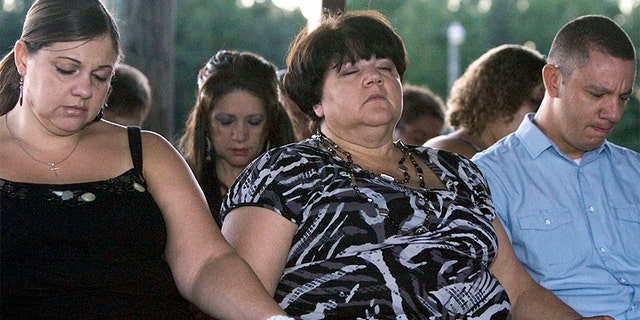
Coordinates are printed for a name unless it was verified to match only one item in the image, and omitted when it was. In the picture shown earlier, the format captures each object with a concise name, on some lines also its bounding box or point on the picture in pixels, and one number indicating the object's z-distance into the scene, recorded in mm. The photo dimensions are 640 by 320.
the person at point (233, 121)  6753
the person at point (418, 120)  9688
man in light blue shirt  5418
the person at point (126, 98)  6753
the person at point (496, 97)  7390
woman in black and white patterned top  4459
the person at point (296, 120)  7005
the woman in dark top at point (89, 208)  4165
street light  30748
